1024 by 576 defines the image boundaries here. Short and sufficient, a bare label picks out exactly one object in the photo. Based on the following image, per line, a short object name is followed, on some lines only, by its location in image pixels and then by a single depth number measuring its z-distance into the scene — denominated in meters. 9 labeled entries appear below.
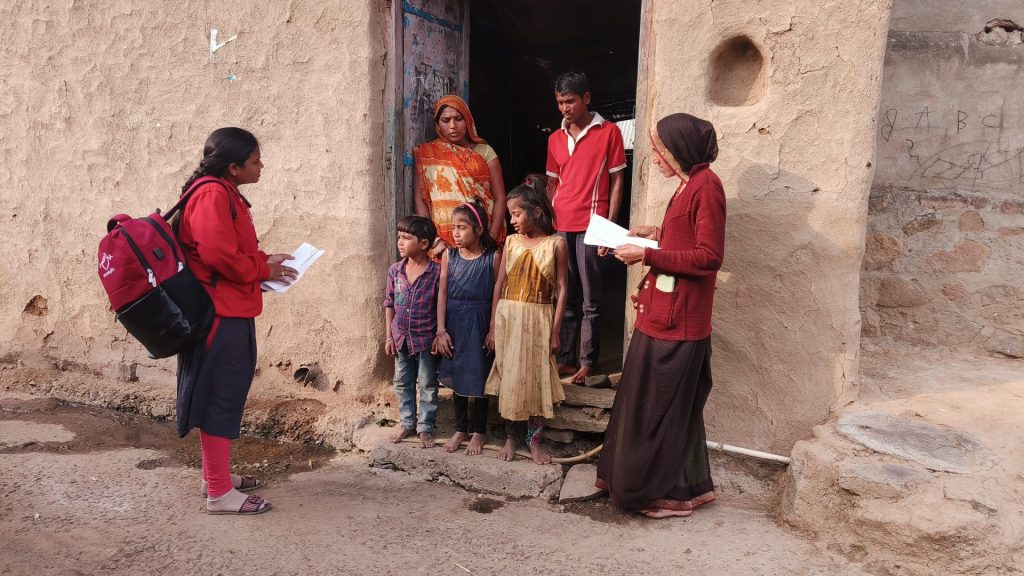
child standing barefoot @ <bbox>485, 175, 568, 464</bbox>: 3.22
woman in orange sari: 3.81
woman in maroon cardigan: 2.71
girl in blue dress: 3.35
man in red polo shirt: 3.61
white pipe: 3.17
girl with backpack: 2.66
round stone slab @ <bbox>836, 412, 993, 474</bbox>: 2.62
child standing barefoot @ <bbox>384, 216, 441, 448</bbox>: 3.38
